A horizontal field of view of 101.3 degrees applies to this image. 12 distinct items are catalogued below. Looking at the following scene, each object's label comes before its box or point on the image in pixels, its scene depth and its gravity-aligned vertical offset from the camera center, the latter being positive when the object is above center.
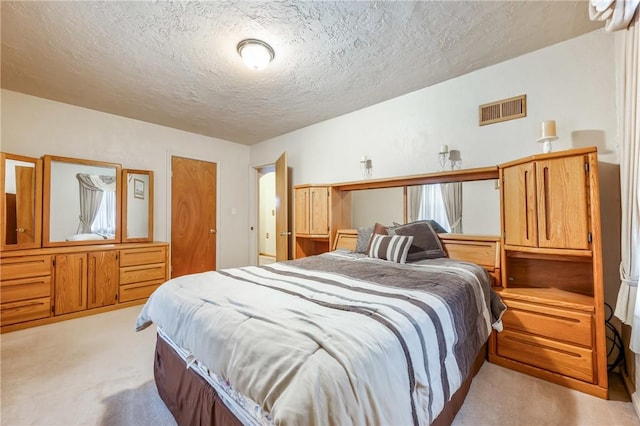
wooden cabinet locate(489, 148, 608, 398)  1.71 -0.47
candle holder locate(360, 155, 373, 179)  3.31 +0.60
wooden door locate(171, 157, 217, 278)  4.13 -0.04
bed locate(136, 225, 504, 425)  0.77 -0.49
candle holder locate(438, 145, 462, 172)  2.62 +0.57
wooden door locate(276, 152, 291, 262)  3.81 -0.03
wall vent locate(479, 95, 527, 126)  2.29 +0.93
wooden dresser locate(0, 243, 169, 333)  2.63 -0.76
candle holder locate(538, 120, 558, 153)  1.97 +0.60
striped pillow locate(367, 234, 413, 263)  2.38 -0.32
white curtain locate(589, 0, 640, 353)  1.44 +0.34
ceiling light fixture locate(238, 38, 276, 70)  2.06 +1.30
